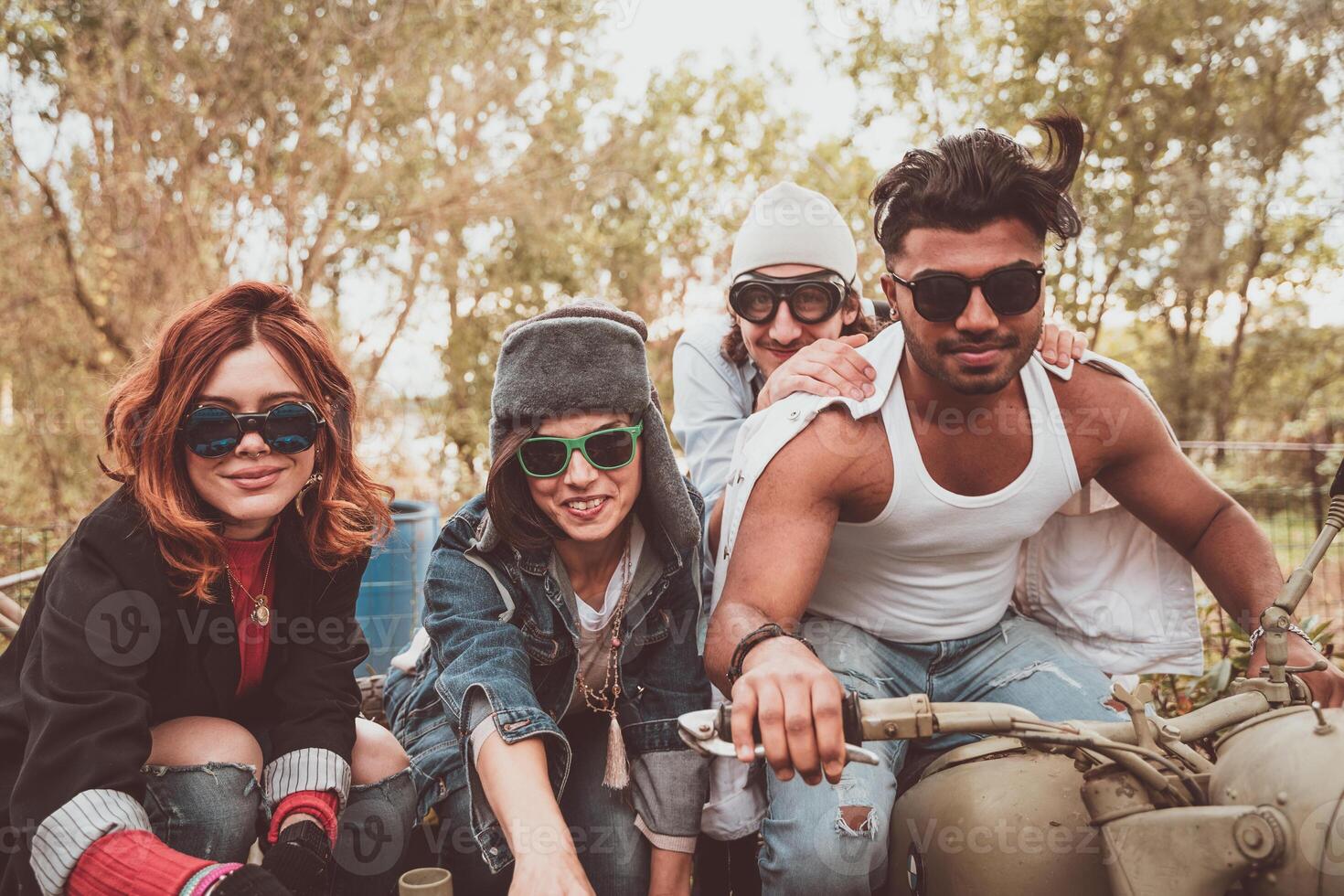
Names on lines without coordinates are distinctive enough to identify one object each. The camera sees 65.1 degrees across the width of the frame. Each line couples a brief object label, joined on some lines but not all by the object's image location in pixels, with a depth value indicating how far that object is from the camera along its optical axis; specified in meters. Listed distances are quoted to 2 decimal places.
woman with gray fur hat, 2.24
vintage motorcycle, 1.23
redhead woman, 1.87
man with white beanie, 3.37
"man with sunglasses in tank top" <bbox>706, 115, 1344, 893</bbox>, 2.21
